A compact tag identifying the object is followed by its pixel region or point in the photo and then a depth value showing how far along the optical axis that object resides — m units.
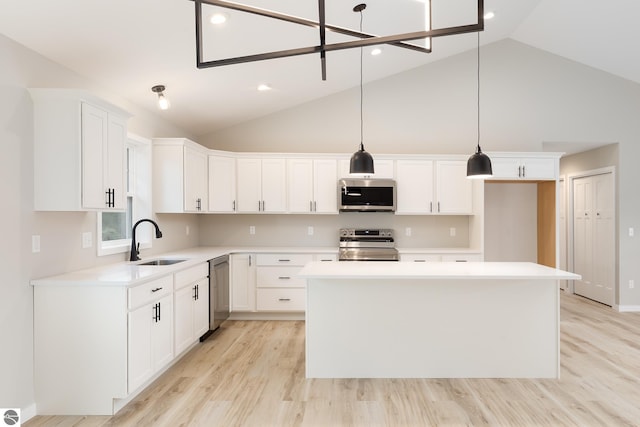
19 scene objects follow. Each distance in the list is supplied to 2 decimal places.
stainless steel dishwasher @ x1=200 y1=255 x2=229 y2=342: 4.14
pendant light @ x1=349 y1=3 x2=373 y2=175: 2.96
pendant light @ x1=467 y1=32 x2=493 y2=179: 3.00
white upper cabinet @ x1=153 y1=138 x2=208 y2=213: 4.16
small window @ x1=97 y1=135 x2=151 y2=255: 3.72
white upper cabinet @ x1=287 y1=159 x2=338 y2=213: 5.01
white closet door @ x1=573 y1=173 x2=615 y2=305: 5.39
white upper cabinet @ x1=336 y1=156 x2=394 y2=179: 4.97
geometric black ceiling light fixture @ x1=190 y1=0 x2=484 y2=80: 1.51
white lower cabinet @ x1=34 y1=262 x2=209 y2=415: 2.50
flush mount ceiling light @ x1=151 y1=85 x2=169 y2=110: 3.58
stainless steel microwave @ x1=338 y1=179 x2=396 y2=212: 4.90
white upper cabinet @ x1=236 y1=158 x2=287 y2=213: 5.02
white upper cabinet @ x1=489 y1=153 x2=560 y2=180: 4.80
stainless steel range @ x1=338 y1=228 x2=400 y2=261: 4.98
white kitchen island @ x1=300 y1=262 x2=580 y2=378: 3.12
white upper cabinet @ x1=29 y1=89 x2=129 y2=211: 2.52
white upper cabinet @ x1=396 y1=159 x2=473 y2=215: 4.98
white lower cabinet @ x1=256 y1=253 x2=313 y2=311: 4.80
